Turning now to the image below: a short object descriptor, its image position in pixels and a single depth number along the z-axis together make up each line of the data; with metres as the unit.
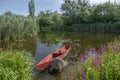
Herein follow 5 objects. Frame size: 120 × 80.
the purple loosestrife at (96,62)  1.94
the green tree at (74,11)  20.48
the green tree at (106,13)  18.08
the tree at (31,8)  28.06
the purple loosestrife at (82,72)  1.86
